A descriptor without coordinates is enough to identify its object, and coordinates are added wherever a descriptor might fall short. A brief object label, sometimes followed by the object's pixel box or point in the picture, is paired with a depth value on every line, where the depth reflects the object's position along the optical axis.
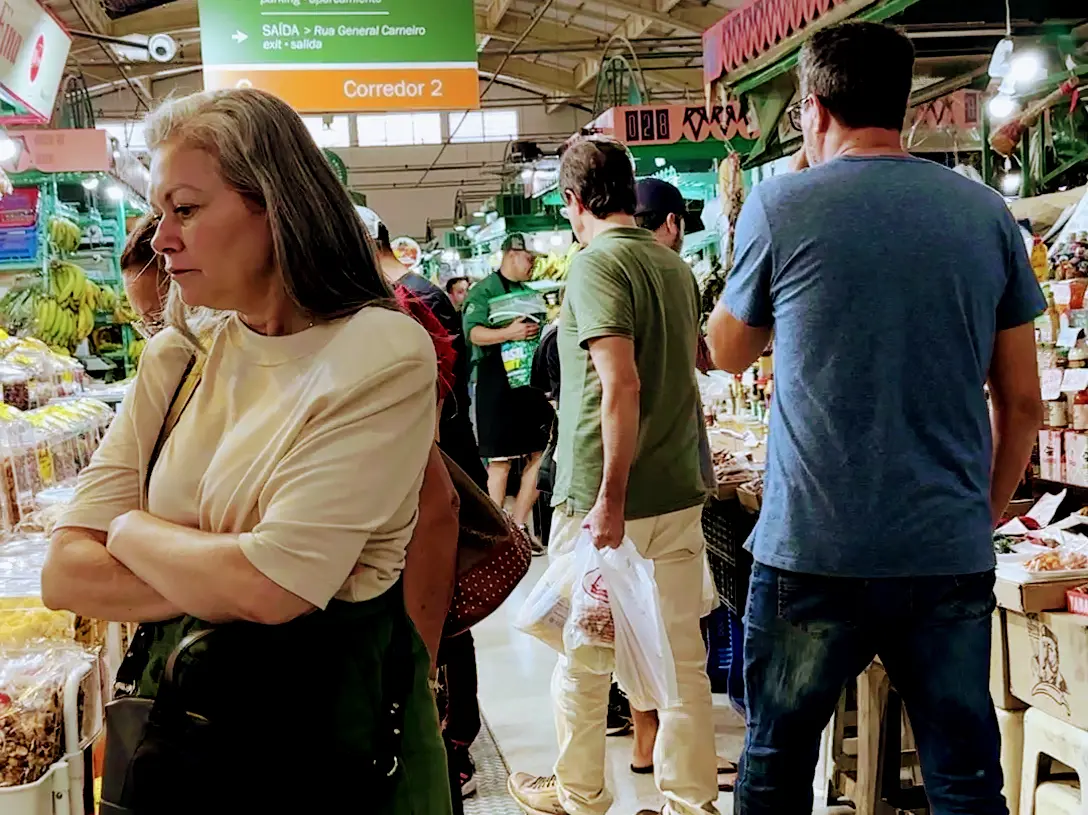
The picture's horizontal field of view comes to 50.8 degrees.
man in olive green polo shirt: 2.90
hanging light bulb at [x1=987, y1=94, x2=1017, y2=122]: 4.95
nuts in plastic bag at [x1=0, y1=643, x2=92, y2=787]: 1.89
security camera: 9.39
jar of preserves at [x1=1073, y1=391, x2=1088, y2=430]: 2.90
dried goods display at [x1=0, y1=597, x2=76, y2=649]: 2.16
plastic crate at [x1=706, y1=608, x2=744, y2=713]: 4.23
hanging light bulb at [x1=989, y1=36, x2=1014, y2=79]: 4.25
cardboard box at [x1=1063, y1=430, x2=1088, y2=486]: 2.89
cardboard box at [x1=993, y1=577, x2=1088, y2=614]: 2.40
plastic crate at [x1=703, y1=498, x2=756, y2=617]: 3.65
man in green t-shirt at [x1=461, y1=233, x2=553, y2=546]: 6.54
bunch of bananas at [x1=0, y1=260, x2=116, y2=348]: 7.67
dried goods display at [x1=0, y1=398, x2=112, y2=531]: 3.08
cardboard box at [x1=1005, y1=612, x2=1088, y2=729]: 2.32
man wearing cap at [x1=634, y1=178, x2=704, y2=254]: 3.46
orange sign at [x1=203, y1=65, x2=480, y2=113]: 6.55
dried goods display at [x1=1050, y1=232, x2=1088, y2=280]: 3.01
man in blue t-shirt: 1.88
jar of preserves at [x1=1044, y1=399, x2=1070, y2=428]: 2.98
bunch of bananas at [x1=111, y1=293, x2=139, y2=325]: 9.16
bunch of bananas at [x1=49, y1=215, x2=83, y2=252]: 8.59
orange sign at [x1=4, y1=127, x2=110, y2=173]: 7.59
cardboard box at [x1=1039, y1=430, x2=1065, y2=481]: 2.99
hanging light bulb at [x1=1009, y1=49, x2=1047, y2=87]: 4.63
